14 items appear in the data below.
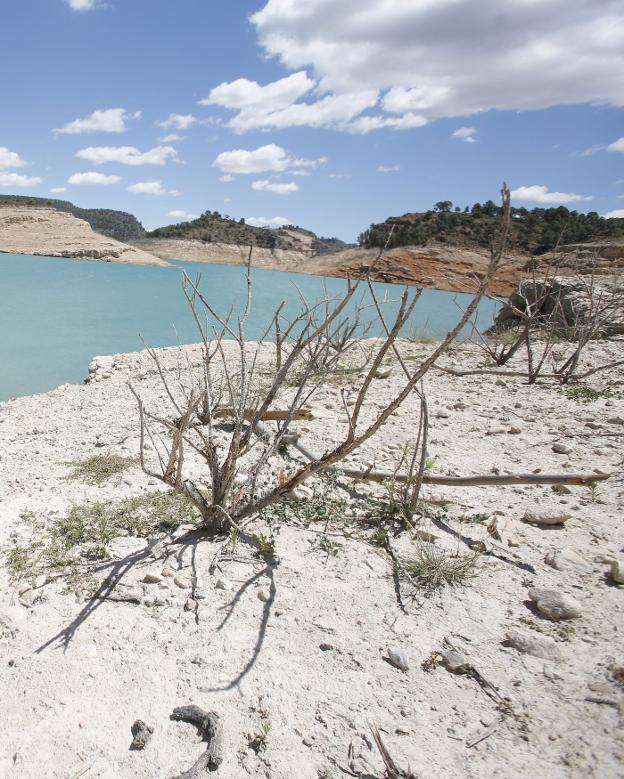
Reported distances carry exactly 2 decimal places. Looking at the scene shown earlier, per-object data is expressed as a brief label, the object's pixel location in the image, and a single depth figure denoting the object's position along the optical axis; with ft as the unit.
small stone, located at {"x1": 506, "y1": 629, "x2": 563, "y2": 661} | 5.79
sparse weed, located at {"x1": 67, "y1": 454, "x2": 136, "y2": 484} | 10.94
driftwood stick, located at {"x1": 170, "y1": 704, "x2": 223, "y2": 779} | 4.81
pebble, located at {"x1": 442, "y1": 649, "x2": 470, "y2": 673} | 5.75
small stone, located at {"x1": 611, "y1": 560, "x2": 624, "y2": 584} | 6.89
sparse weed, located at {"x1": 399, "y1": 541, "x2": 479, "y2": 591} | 7.22
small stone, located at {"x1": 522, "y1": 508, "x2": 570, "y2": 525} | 8.60
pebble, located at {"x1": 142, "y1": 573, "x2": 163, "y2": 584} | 7.24
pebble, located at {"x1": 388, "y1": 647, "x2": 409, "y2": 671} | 5.82
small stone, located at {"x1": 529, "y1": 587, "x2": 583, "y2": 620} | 6.32
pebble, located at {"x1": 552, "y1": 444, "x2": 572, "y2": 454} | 11.80
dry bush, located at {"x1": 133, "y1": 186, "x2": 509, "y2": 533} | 6.66
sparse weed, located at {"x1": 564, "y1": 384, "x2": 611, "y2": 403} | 16.12
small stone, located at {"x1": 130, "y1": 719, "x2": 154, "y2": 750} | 5.06
